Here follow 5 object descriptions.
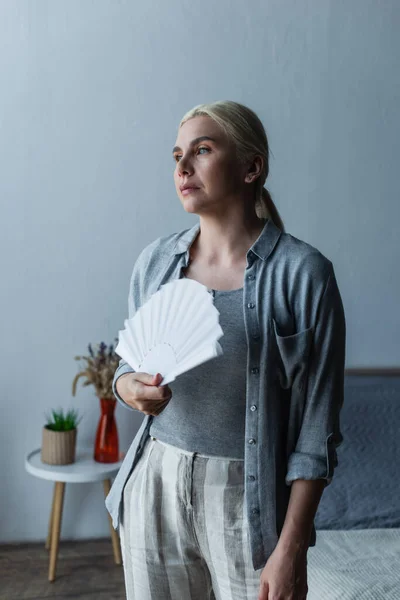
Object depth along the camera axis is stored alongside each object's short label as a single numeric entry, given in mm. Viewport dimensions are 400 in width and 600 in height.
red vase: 2447
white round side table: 2334
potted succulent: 2395
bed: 1791
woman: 1111
